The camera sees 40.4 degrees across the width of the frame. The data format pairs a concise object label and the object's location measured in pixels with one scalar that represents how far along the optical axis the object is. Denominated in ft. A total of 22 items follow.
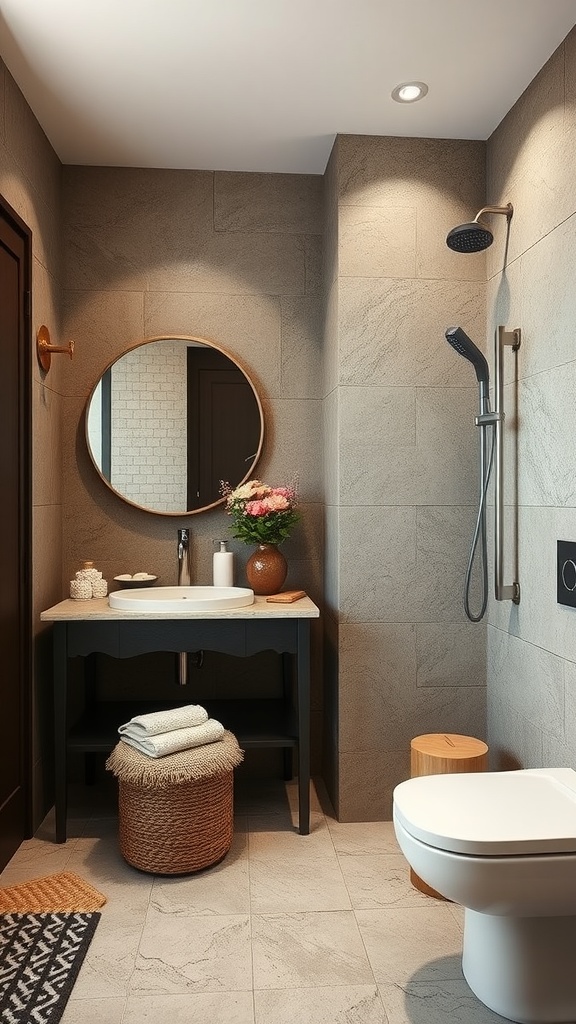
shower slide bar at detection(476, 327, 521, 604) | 8.64
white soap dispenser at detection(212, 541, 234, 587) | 10.39
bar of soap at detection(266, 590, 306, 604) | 9.69
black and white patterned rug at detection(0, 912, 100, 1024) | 6.07
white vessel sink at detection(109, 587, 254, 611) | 8.91
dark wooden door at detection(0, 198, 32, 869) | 8.29
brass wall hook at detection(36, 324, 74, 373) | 9.43
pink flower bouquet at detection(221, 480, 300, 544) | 9.95
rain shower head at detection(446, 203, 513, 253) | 7.85
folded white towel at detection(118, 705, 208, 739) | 8.32
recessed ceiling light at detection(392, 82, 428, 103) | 8.49
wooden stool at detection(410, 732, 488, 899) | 8.01
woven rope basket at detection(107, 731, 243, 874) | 8.09
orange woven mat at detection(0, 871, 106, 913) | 7.53
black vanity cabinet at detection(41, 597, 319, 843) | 8.96
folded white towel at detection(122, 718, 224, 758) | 8.19
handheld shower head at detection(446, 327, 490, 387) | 8.39
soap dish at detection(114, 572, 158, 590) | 10.36
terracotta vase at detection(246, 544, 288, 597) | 10.12
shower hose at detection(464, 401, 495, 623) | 8.91
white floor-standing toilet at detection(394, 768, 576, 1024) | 5.47
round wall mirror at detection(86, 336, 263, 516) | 10.56
